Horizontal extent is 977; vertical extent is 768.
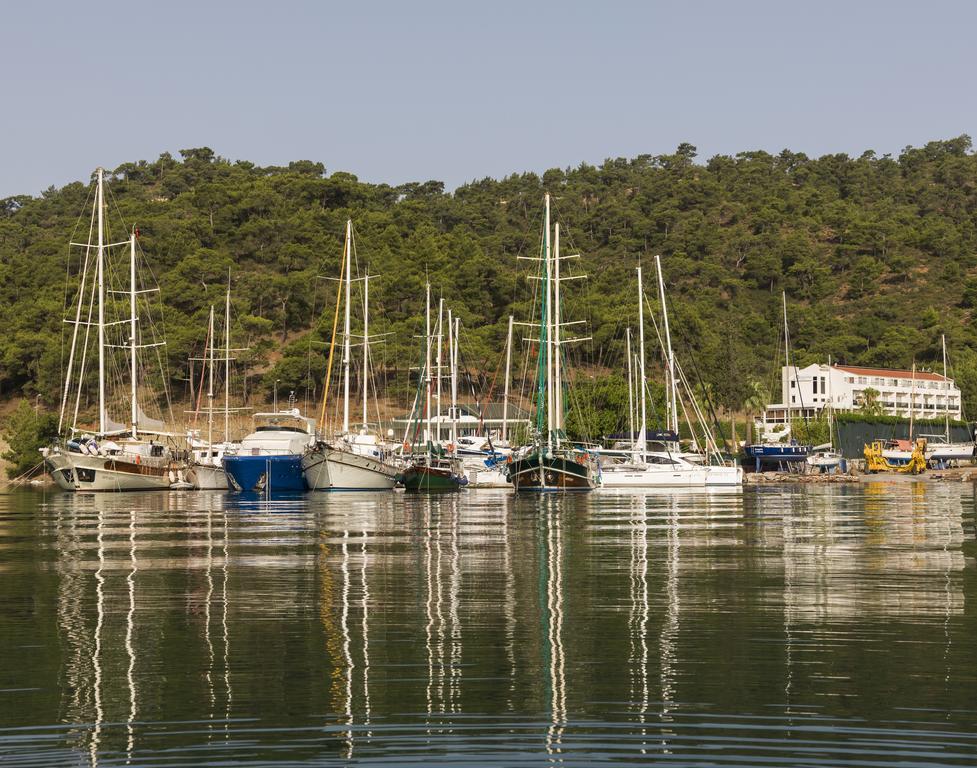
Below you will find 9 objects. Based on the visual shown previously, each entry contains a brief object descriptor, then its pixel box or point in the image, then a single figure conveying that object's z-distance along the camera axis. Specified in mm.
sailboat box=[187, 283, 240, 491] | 73875
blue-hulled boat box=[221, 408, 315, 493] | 67062
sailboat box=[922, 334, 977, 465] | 102188
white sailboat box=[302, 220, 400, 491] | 64375
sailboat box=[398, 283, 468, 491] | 64312
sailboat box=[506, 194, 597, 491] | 60250
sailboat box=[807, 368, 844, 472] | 94688
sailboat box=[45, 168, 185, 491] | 70312
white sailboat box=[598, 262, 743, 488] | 65438
